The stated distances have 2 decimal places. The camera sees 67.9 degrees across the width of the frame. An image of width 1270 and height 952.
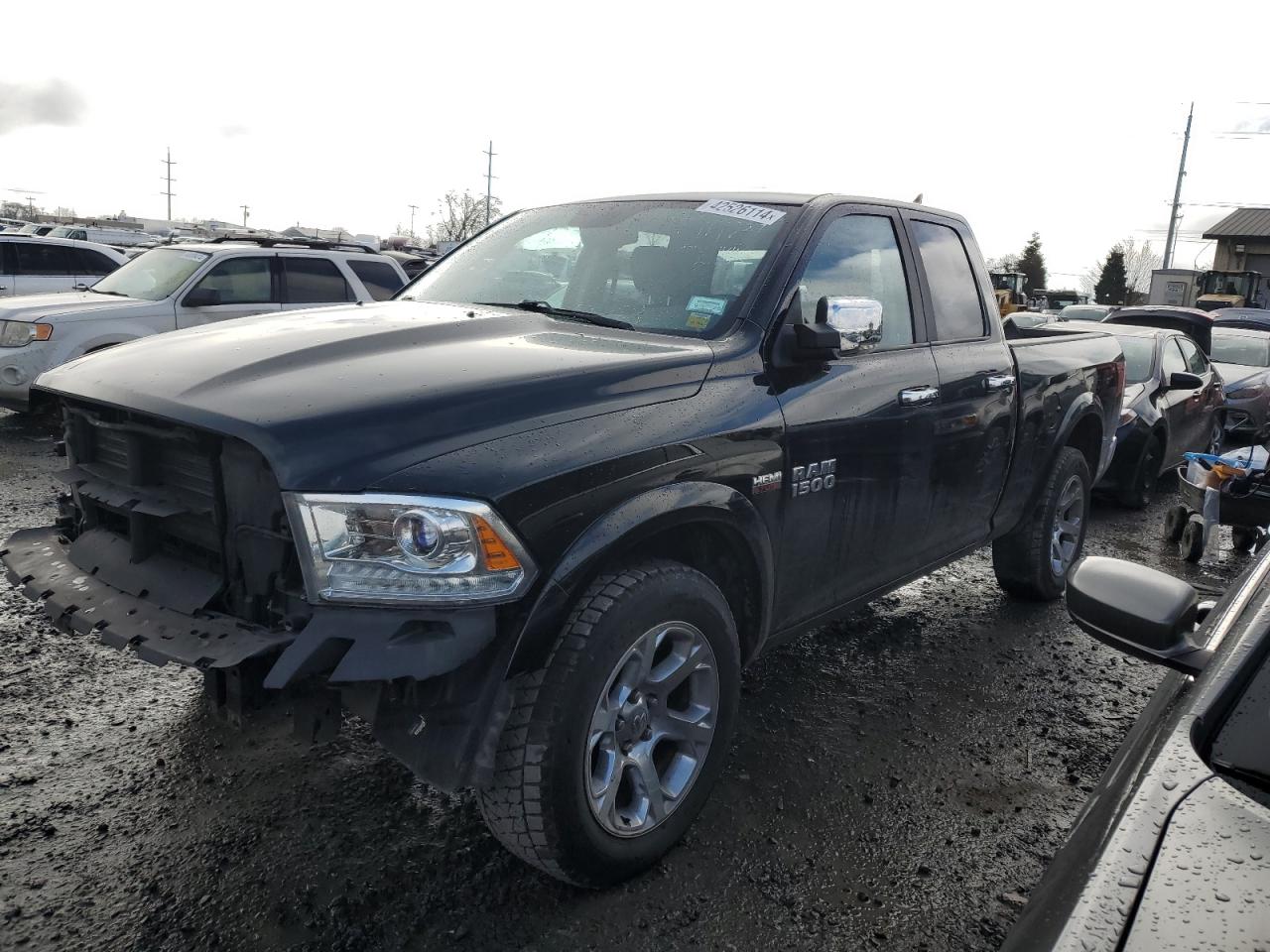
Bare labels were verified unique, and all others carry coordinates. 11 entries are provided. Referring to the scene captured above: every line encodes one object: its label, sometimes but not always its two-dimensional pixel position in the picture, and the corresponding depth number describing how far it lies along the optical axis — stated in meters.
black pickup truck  2.13
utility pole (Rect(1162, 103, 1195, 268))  45.43
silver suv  8.51
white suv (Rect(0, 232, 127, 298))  12.04
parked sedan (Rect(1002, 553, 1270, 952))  1.22
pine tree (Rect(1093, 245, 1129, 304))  60.69
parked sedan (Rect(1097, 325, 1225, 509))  7.84
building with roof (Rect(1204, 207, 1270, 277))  56.34
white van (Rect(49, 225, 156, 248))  31.48
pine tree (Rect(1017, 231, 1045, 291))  73.94
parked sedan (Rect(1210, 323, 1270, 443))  11.14
